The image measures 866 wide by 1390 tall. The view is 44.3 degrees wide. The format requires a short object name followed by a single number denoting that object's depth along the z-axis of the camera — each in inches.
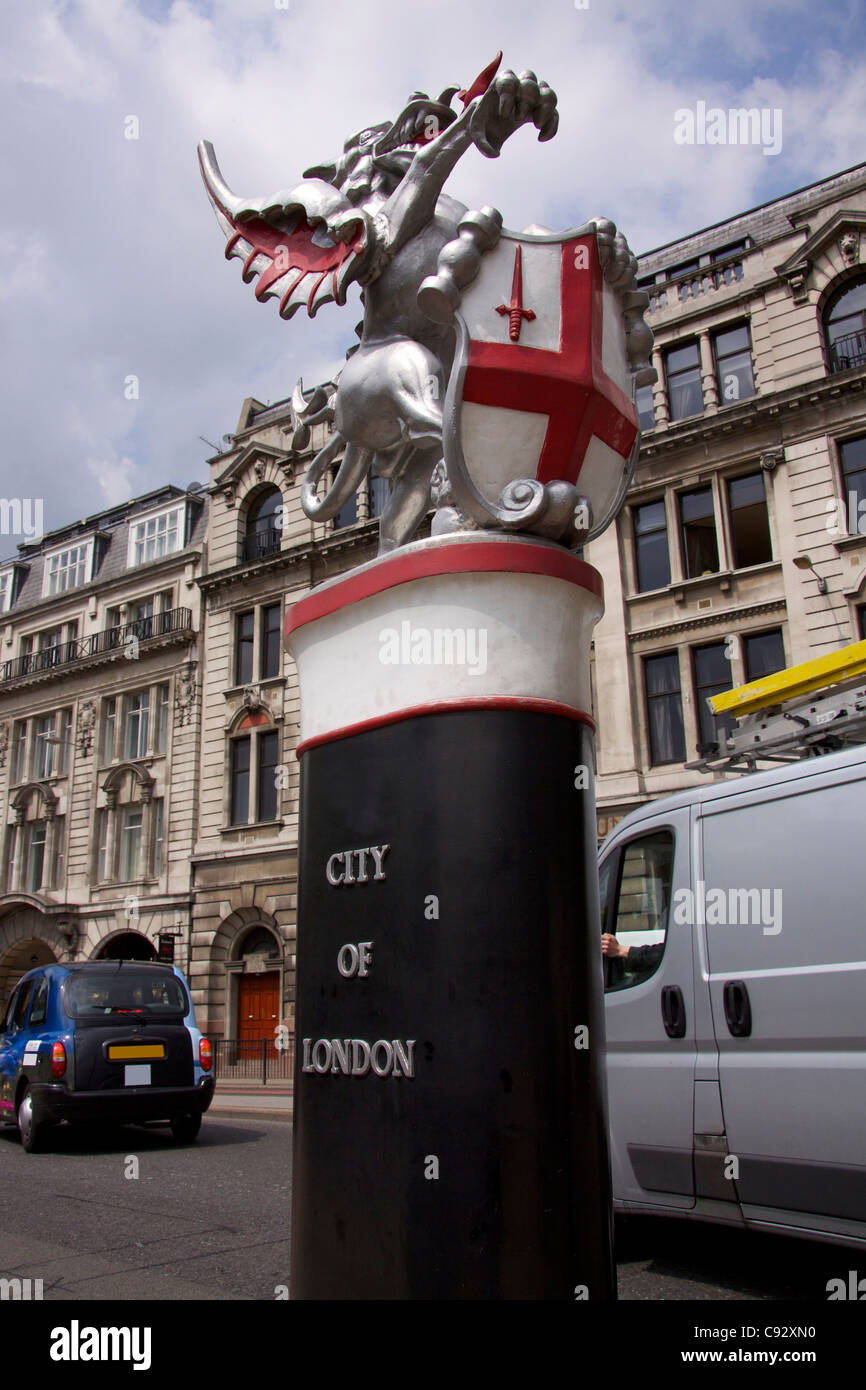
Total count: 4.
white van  164.1
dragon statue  109.0
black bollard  86.2
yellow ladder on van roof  229.5
